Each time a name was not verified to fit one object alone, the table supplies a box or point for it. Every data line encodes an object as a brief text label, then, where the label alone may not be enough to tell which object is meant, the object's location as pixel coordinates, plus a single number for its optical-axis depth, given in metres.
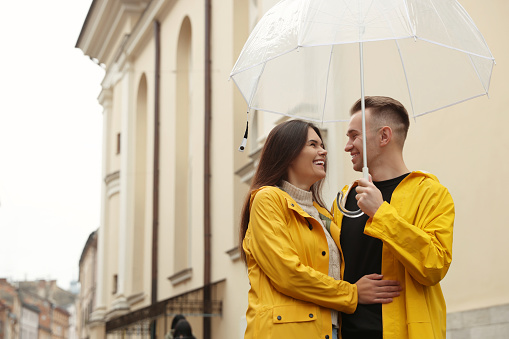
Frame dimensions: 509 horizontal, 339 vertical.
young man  3.30
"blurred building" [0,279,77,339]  36.85
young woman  3.39
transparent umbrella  3.77
